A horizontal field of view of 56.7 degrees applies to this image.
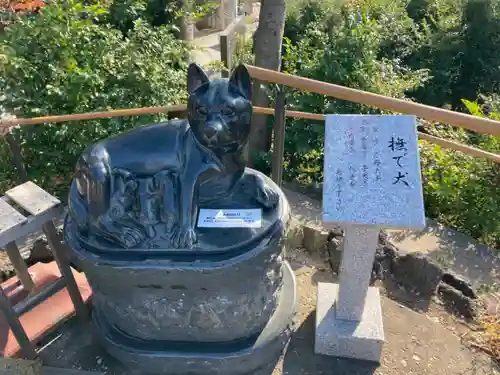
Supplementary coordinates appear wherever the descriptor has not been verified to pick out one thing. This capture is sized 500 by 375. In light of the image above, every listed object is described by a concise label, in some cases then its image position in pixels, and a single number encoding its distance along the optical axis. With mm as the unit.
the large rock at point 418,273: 3465
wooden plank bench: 2492
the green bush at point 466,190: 4504
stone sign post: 2344
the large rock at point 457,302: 3335
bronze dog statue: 2281
